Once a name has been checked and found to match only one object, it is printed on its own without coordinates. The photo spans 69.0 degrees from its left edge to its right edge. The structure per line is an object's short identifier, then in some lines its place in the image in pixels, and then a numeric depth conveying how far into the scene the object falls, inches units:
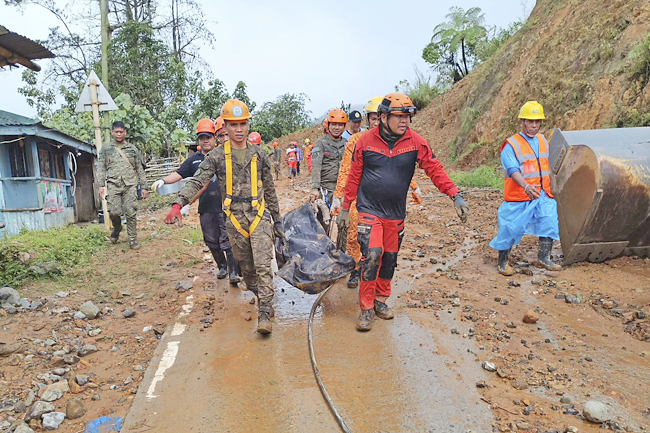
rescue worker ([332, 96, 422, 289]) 212.5
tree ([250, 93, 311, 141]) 1606.8
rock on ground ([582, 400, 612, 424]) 111.3
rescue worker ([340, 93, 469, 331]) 172.4
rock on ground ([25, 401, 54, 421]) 131.2
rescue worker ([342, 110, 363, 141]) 240.5
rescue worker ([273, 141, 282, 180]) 999.6
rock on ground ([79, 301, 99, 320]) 205.6
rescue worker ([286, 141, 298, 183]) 901.2
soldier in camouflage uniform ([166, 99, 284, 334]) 175.9
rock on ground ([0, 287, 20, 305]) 211.0
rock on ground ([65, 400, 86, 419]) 132.6
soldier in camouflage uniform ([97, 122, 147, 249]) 319.3
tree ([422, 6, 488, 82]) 1010.1
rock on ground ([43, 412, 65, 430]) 128.0
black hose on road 116.2
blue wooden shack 409.1
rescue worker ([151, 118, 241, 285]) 236.5
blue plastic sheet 125.0
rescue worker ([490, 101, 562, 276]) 217.2
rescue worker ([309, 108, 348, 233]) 240.2
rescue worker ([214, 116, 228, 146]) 229.9
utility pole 618.2
